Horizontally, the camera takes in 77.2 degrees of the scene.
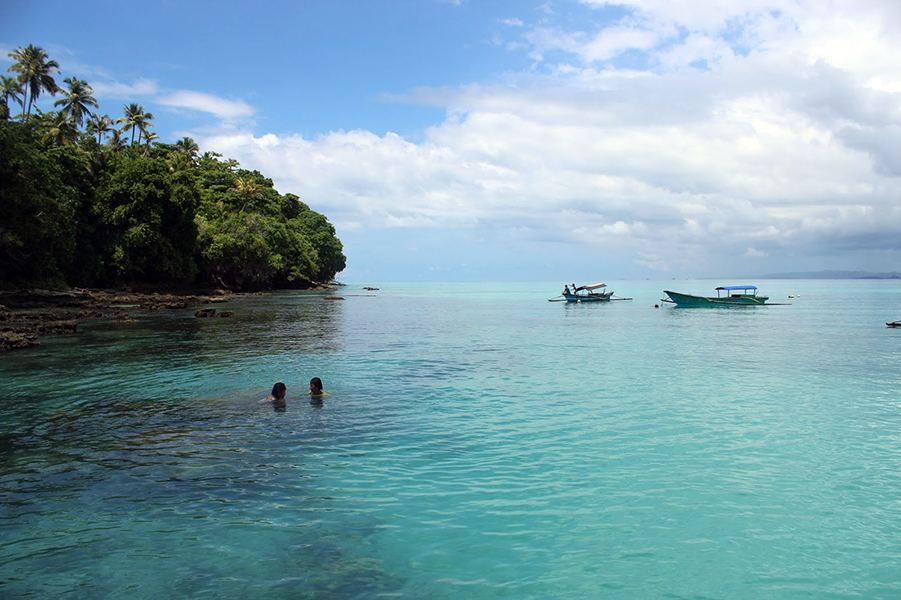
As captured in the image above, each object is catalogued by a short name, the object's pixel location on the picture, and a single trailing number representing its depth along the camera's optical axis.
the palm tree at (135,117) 76.69
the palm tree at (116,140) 76.75
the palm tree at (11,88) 58.72
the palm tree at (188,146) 91.65
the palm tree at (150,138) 78.68
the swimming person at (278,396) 13.20
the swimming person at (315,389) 14.02
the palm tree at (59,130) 56.66
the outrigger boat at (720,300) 58.74
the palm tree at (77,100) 67.19
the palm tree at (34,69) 59.41
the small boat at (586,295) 66.25
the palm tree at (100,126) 75.69
